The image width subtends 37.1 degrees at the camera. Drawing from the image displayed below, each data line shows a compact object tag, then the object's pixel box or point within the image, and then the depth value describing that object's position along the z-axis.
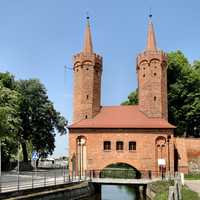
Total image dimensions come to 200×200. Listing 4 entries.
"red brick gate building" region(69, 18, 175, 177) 30.51
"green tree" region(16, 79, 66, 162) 43.15
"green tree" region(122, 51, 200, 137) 37.75
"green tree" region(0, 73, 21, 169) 30.60
